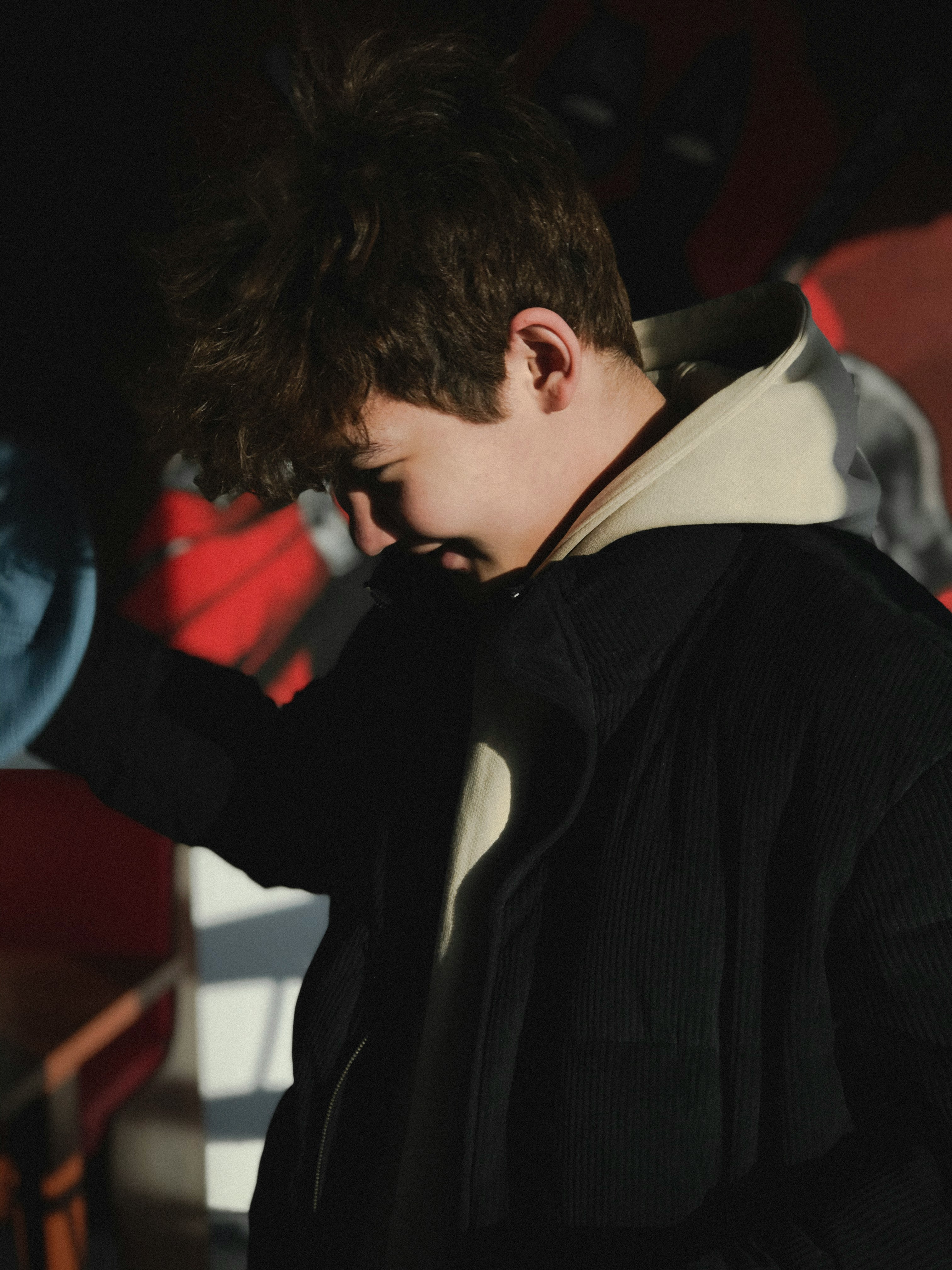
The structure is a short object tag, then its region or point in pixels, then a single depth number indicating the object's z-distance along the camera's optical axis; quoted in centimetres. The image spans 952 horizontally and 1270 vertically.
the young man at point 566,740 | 52
